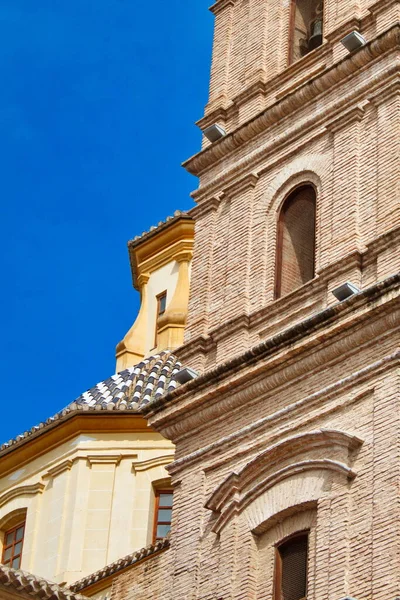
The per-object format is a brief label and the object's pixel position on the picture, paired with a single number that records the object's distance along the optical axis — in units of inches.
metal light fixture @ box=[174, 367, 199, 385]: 1002.1
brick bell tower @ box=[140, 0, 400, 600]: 879.7
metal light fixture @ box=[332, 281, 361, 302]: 932.6
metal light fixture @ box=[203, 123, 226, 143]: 1097.4
